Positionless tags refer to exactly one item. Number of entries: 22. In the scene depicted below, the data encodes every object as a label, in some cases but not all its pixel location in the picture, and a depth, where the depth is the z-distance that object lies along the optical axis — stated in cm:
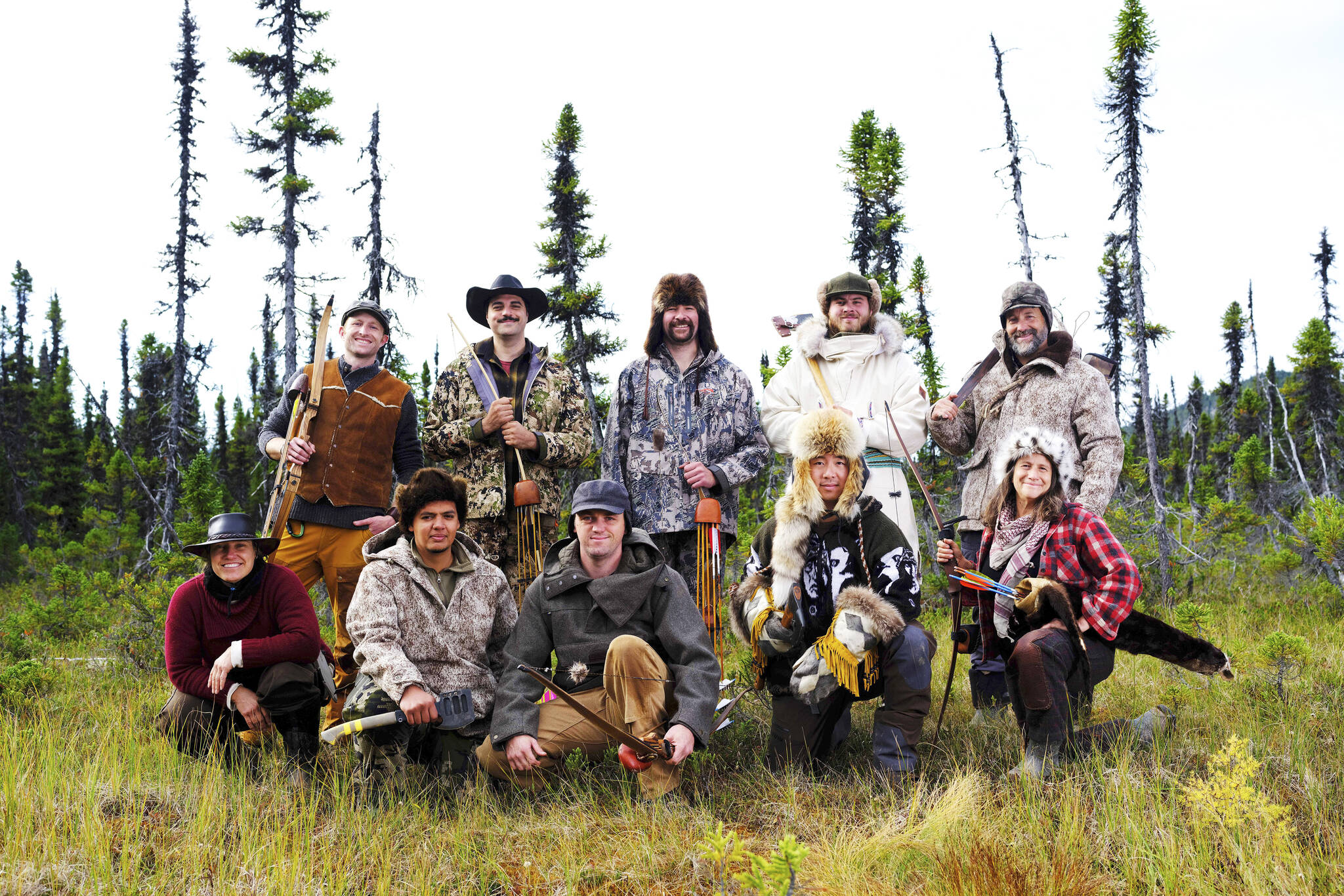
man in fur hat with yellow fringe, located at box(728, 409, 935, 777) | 381
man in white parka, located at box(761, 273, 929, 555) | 468
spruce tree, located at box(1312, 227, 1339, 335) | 2953
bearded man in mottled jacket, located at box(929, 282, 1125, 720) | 430
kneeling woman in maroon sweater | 406
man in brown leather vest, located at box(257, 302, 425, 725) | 491
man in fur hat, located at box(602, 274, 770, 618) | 477
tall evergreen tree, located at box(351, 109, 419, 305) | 1677
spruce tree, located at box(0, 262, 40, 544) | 2703
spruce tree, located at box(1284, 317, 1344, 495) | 2619
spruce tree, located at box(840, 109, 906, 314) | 1719
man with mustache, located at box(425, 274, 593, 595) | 483
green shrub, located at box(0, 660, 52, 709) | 548
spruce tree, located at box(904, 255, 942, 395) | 1741
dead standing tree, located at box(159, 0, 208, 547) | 1700
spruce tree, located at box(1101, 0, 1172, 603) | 1477
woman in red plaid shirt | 371
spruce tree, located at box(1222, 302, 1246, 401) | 3591
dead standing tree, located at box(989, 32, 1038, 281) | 1514
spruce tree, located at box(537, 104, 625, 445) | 1573
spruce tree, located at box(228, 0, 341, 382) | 1483
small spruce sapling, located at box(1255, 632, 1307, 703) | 467
